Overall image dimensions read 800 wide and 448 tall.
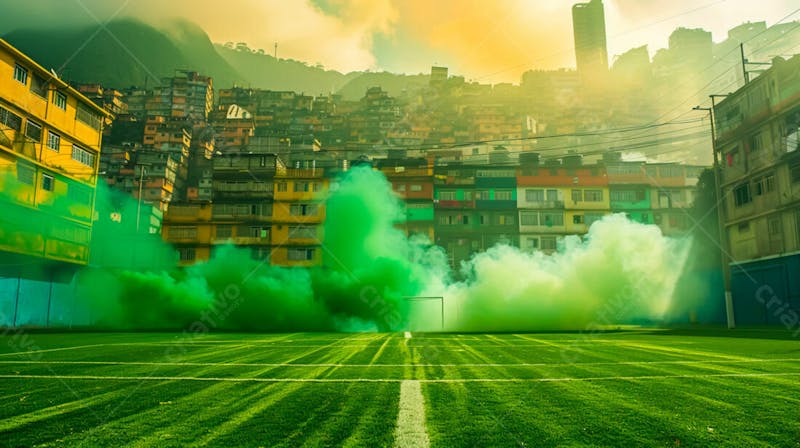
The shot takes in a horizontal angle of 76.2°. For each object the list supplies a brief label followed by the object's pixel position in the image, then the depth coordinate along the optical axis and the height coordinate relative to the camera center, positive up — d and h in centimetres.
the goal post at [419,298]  3802 -19
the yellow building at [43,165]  3675 +1033
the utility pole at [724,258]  2897 +213
